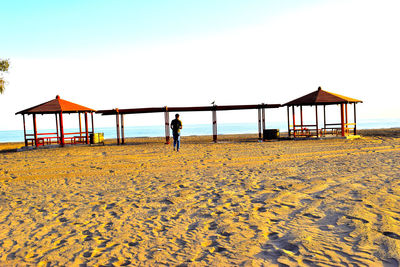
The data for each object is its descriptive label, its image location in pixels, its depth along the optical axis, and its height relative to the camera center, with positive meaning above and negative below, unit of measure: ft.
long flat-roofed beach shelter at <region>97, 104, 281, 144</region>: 66.85 +3.13
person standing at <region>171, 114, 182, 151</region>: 44.88 -0.22
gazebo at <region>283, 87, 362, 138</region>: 66.95 +3.66
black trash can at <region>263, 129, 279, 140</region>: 68.60 -2.95
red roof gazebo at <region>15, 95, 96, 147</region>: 62.77 +3.80
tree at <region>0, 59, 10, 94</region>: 81.35 +16.76
